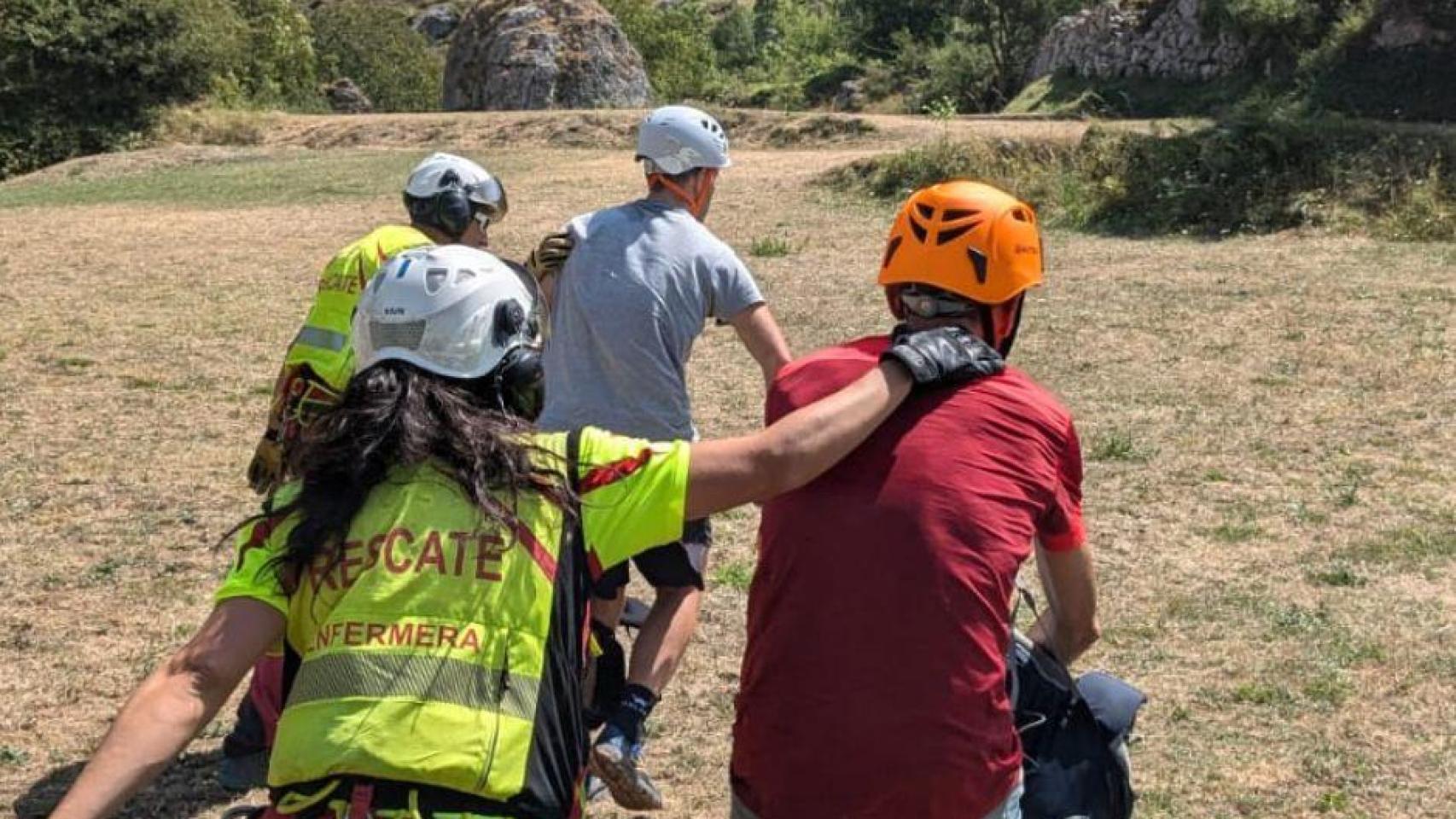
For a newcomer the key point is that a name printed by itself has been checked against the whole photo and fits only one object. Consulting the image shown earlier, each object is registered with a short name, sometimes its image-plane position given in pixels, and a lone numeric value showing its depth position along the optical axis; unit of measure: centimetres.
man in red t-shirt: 257
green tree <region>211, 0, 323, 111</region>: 3462
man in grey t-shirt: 460
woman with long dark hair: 216
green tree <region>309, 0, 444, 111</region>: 4484
